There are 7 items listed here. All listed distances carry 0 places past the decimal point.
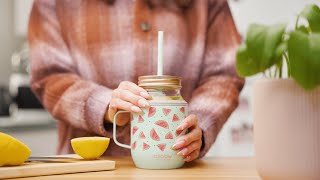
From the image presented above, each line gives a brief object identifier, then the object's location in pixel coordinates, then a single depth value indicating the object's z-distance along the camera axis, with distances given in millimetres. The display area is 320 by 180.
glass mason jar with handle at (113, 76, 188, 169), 722
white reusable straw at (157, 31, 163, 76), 747
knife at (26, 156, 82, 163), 760
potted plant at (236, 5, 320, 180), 488
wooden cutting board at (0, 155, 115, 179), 670
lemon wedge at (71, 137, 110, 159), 767
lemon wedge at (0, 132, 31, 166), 683
